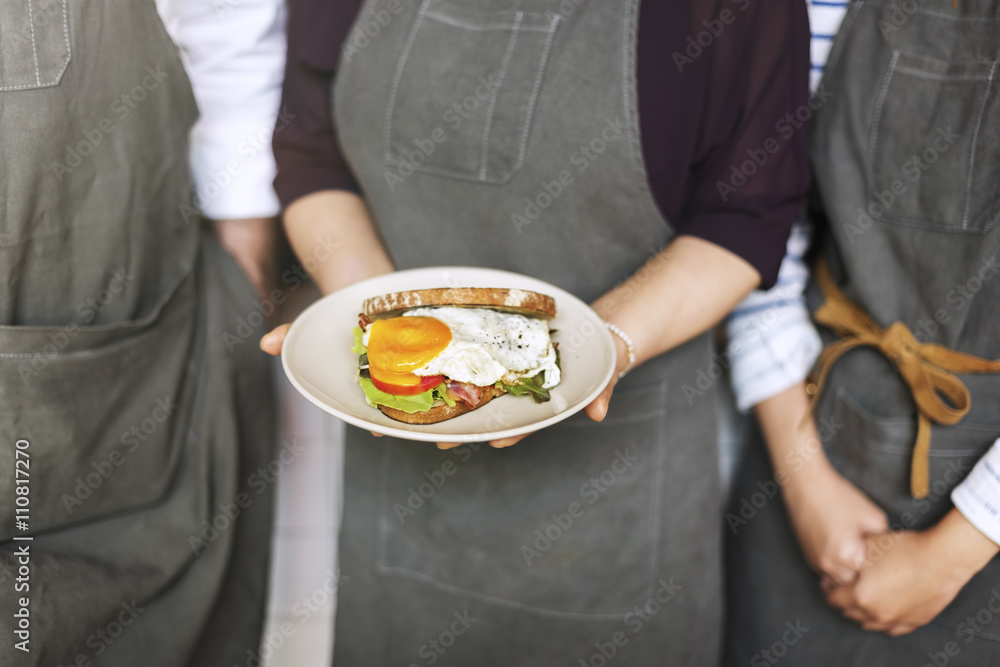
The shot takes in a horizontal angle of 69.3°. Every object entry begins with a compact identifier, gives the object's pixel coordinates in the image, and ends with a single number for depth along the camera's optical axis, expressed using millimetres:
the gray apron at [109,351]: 967
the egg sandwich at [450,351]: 914
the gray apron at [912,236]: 1125
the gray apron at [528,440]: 1166
